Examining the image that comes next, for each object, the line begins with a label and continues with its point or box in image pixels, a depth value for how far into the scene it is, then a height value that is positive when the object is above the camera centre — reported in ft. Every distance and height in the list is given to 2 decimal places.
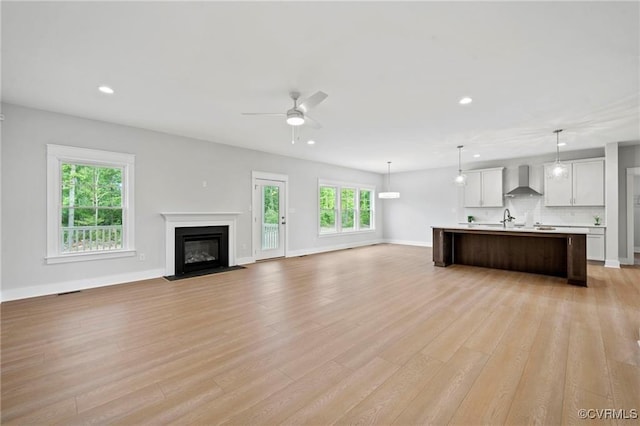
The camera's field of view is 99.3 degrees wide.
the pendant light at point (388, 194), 28.86 +1.92
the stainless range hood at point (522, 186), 23.54 +2.32
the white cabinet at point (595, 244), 20.44 -2.47
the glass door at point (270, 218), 22.72 -0.49
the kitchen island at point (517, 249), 14.65 -2.47
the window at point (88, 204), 13.64 +0.47
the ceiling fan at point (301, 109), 9.75 +4.04
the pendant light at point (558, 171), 15.84 +2.37
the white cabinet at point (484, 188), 25.73 +2.30
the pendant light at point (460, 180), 19.75 +2.36
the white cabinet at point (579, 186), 20.95 +2.09
